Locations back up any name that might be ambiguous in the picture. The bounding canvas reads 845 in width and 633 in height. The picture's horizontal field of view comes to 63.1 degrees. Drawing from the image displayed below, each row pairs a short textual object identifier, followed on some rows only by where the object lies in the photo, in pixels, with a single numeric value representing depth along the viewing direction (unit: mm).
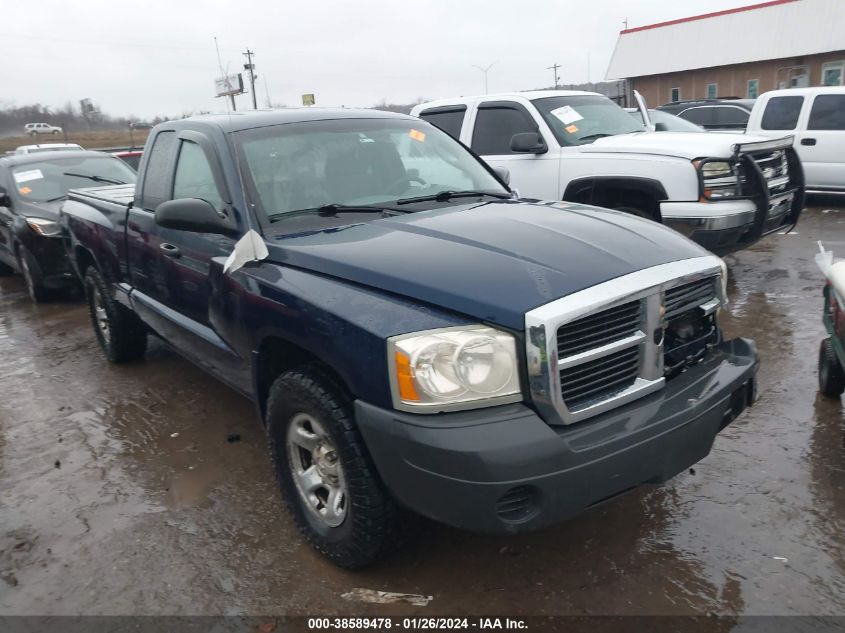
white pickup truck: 5738
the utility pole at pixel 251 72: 33500
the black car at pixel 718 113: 14789
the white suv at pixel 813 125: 10383
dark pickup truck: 2250
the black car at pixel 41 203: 7672
